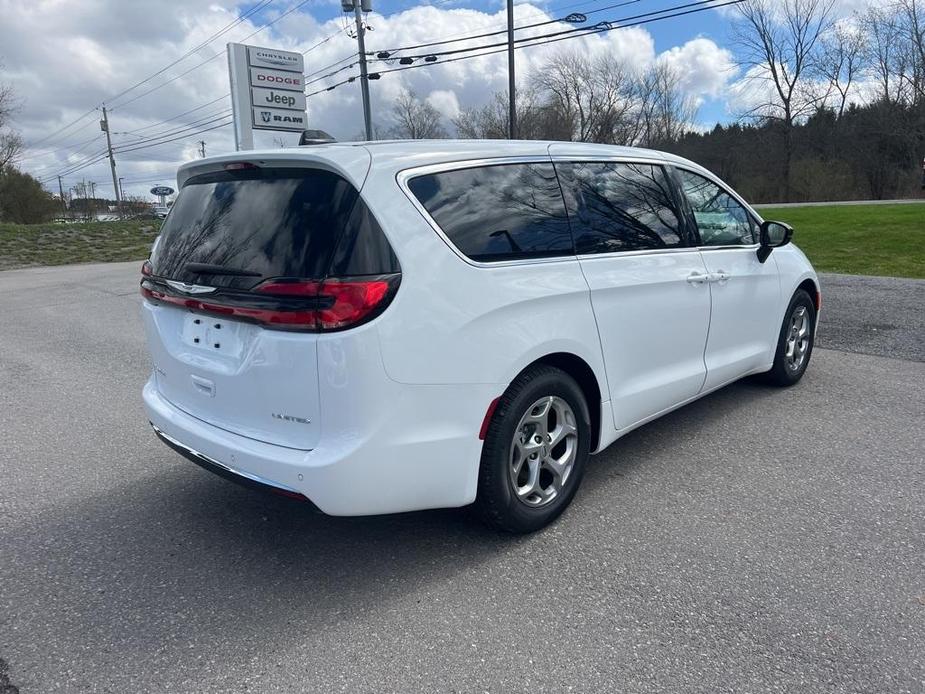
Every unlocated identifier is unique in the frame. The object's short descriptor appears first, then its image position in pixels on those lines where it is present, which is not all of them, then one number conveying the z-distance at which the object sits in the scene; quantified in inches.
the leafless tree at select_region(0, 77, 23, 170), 1596.9
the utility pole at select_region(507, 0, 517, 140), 857.5
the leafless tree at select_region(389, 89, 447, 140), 2155.3
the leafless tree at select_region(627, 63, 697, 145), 2172.7
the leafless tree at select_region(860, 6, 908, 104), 1780.3
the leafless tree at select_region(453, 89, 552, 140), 1792.6
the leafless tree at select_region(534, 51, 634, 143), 1932.8
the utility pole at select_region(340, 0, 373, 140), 946.1
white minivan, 101.4
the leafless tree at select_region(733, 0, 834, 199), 2044.8
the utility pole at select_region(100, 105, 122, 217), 2440.9
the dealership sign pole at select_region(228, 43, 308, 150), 786.8
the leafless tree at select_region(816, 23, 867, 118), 1995.6
